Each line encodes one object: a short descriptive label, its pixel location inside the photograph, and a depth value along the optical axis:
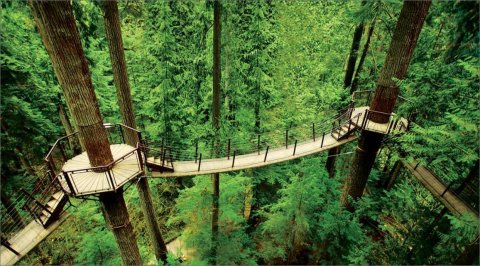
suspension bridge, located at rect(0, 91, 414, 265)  6.18
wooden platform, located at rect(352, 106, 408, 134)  8.25
